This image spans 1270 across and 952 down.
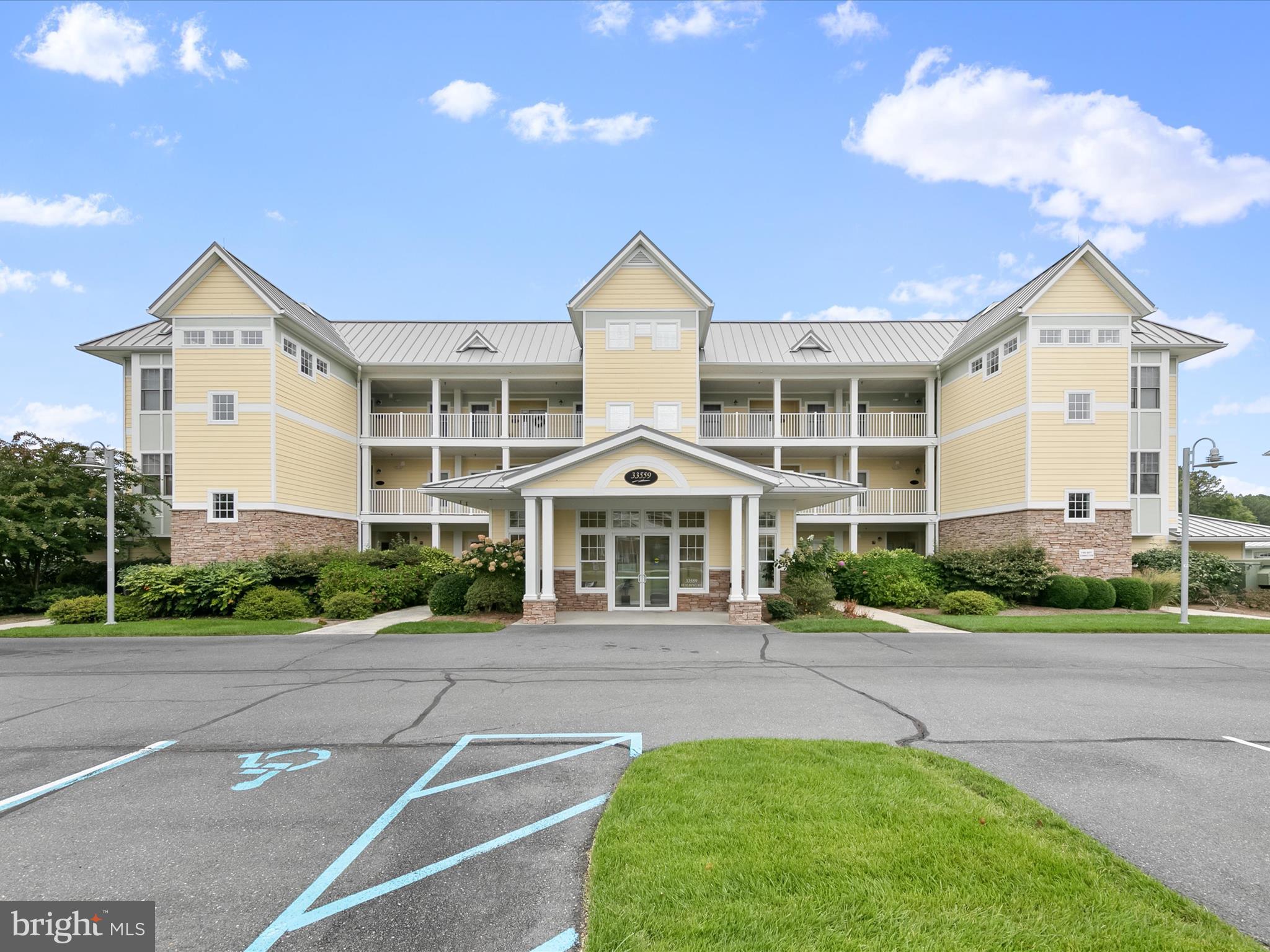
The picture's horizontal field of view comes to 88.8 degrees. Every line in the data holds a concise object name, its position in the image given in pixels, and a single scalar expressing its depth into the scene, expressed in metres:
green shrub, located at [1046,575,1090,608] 19.48
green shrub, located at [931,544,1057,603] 19.91
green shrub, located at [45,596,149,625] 17.27
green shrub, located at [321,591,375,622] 17.92
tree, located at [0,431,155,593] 18.73
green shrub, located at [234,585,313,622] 17.45
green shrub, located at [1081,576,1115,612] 19.59
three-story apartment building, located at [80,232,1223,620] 18.80
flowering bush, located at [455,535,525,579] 17.95
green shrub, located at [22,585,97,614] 19.45
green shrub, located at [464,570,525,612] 17.56
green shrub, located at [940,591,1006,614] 18.41
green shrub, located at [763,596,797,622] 17.30
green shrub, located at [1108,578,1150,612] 19.72
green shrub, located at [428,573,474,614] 18.08
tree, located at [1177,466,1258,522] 55.03
